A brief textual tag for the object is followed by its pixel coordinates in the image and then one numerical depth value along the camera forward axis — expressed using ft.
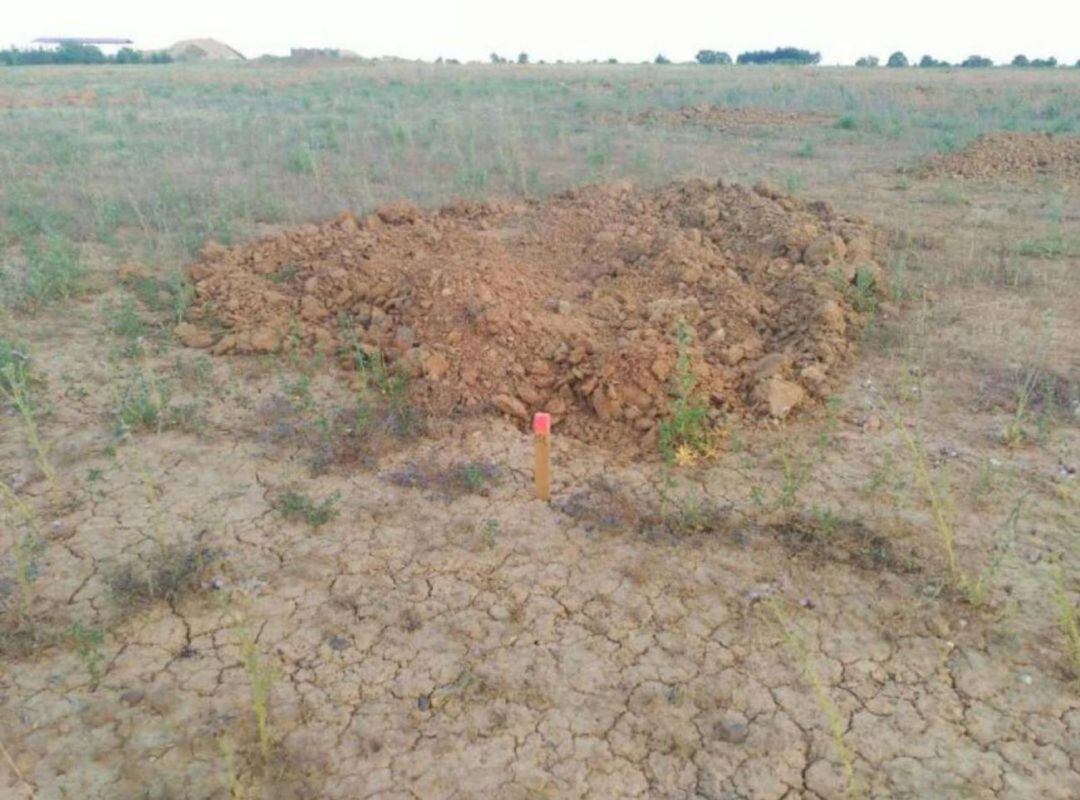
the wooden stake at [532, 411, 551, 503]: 11.94
